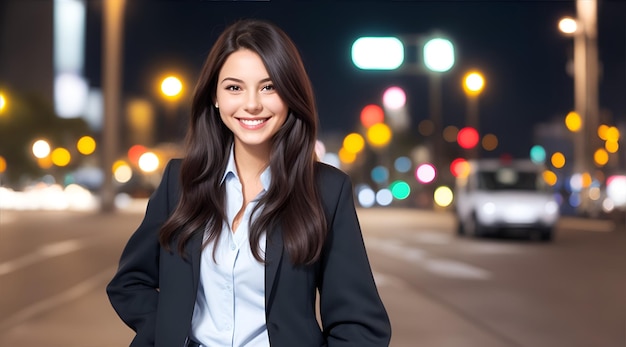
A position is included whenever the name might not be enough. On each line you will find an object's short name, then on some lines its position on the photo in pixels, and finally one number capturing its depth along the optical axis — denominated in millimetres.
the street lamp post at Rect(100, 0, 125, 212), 34469
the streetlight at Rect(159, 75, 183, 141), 32438
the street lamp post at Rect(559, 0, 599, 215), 30531
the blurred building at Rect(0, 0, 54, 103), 124188
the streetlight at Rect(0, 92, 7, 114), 70738
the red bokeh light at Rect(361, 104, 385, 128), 62312
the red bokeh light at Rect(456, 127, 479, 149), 40531
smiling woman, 2498
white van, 20453
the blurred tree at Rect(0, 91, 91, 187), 77312
